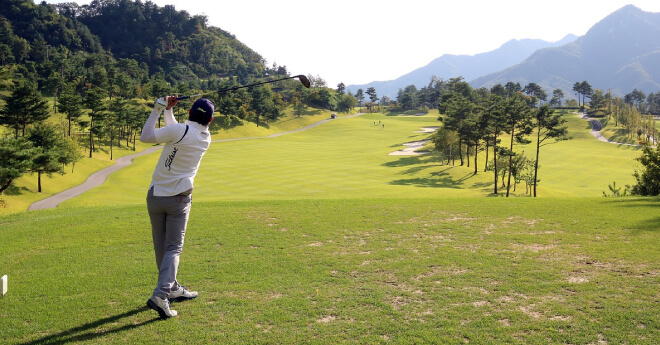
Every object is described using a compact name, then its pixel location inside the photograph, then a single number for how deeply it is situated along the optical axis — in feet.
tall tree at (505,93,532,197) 164.15
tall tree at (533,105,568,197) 154.18
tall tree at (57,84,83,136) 217.15
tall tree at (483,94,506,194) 171.07
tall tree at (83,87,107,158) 221.07
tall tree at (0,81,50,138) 186.80
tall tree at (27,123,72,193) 136.26
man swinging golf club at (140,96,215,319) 21.65
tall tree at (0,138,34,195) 112.27
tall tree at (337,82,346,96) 649.61
